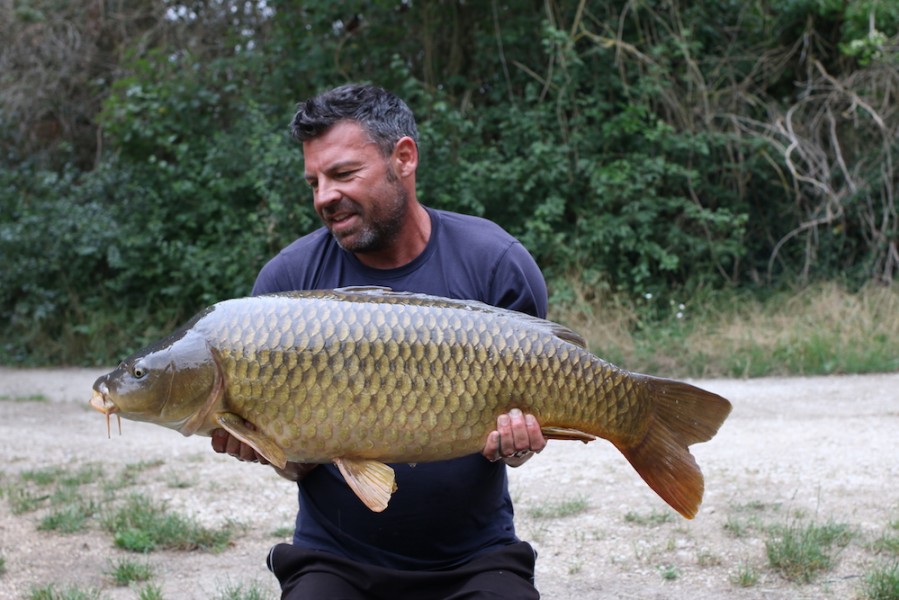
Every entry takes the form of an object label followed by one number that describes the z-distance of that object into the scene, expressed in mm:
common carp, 1941
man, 2207
